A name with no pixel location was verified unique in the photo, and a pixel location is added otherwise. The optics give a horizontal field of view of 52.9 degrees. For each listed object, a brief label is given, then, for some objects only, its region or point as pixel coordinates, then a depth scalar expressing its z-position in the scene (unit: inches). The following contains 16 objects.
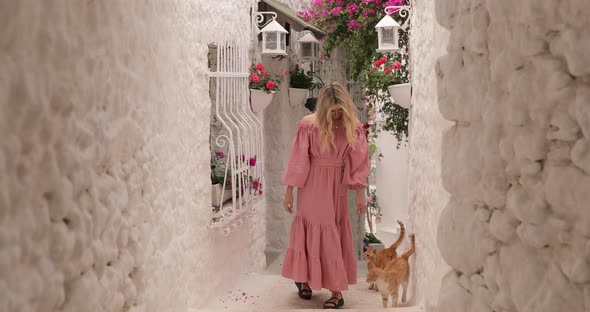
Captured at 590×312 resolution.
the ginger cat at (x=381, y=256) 167.8
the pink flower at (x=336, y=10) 263.6
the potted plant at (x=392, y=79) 184.5
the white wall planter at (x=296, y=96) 279.3
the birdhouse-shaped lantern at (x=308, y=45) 265.9
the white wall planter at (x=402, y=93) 182.4
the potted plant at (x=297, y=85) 280.2
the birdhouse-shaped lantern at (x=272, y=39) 217.5
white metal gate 175.9
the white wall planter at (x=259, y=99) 209.8
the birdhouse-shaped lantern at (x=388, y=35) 198.7
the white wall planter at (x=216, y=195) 174.4
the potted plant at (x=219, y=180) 174.7
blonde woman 177.9
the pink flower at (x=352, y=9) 259.9
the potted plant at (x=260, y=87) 208.1
